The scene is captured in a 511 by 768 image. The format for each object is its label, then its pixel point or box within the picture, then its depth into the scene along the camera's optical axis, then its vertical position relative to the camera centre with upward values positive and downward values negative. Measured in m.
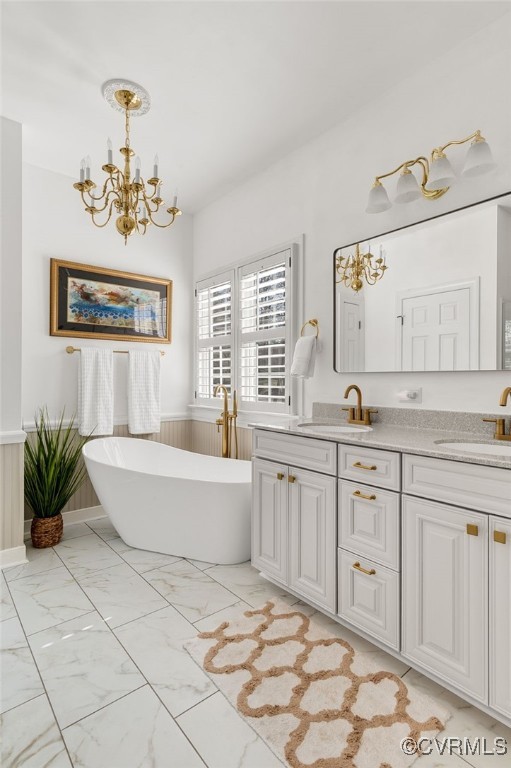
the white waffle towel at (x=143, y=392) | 3.52 -0.08
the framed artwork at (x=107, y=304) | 3.22 +0.67
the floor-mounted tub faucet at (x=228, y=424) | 3.30 -0.34
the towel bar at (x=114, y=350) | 3.24 +0.27
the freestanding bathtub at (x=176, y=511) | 2.47 -0.81
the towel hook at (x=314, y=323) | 2.70 +0.39
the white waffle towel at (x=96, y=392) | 3.26 -0.08
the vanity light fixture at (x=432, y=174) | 1.77 +0.99
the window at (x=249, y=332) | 2.97 +0.41
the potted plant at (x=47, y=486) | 2.80 -0.72
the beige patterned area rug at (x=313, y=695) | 1.30 -1.15
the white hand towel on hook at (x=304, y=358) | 2.58 +0.16
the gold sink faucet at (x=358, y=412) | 2.29 -0.17
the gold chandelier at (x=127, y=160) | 2.14 +1.19
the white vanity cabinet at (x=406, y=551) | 1.33 -0.67
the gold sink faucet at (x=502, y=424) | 1.72 -0.17
